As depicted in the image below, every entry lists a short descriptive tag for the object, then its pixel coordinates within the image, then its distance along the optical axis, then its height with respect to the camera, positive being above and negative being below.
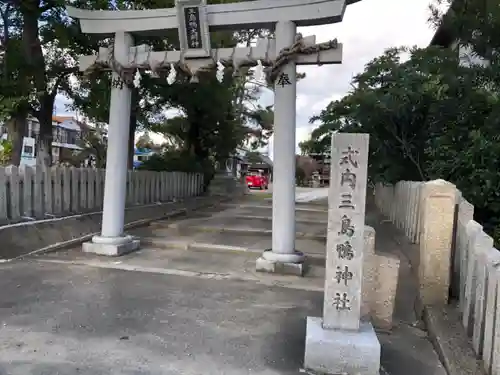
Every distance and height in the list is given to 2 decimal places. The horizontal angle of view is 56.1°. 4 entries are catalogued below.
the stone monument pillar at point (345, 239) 3.95 -0.55
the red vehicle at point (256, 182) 37.25 -0.82
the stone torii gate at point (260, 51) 6.91 +1.85
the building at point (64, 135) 26.84 +2.55
